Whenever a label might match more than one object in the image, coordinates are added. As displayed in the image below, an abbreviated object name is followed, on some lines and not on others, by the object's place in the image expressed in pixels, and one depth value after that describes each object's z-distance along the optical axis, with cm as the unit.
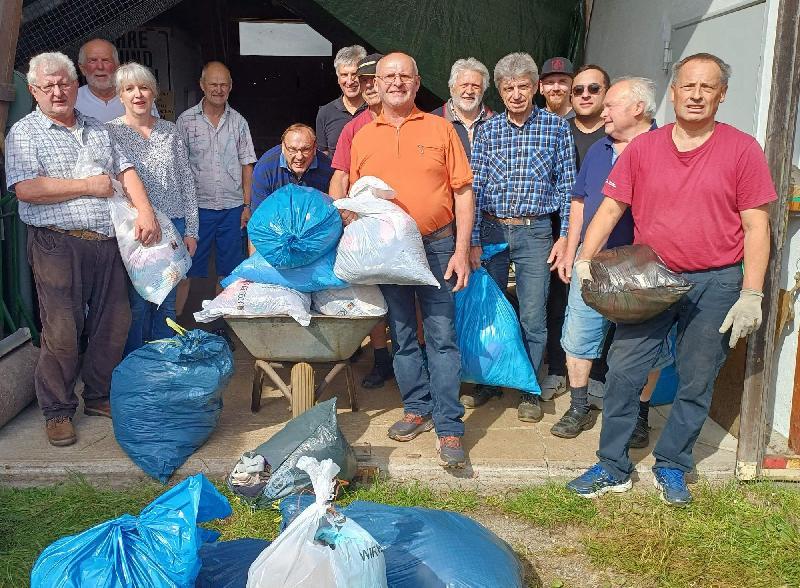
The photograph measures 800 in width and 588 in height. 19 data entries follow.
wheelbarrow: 372
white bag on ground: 188
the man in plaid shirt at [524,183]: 399
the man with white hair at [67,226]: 356
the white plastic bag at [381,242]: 338
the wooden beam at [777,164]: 323
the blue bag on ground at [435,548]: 241
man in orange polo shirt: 346
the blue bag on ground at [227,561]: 230
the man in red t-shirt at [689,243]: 305
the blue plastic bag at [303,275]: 368
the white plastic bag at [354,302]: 371
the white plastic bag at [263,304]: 363
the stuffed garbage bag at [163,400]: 353
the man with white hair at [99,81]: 448
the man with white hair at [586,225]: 365
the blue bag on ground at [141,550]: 198
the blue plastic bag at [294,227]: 355
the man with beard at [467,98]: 418
